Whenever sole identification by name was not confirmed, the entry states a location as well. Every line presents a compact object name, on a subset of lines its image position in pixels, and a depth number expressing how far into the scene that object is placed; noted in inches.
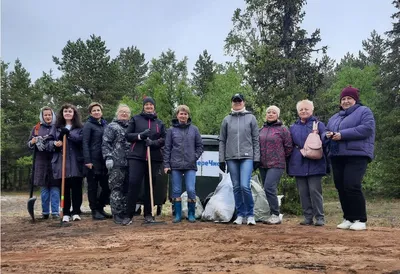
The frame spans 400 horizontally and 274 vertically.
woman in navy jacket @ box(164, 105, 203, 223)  276.1
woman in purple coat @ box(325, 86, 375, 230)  232.5
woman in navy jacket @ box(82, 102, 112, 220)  298.2
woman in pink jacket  263.7
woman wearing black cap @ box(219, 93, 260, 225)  259.8
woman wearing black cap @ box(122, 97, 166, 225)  269.1
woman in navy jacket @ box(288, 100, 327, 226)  254.4
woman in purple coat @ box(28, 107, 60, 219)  311.6
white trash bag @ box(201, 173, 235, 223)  274.8
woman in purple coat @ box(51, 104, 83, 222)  301.6
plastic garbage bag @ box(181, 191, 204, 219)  297.3
